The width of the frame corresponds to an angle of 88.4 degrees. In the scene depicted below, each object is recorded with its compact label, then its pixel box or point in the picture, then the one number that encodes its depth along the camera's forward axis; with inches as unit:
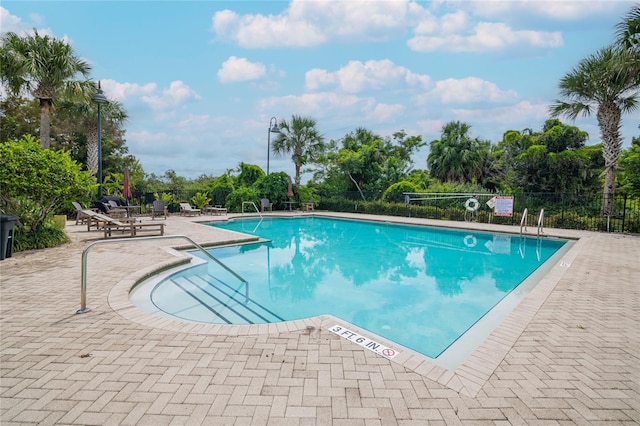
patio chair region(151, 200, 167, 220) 582.7
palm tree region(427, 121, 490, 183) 881.5
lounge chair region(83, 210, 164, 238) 325.1
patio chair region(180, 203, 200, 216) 633.4
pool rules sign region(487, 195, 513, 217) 514.0
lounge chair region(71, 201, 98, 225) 425.9
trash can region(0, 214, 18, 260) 220.4
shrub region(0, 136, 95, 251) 250.1
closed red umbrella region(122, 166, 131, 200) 498.9
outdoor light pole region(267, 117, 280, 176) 810.2
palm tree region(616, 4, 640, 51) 346.9
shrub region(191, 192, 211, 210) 699.4
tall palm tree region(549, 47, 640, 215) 458.6
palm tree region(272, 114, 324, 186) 839.7
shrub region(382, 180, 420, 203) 724.0
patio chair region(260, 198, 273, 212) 754.8
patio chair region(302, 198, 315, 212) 823.1
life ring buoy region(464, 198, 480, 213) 561.5
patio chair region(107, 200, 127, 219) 417.9
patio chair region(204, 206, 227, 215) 657.6
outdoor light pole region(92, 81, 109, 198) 391.2
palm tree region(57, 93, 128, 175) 604.1
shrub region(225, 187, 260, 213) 757.9
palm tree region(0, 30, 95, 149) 445.7
